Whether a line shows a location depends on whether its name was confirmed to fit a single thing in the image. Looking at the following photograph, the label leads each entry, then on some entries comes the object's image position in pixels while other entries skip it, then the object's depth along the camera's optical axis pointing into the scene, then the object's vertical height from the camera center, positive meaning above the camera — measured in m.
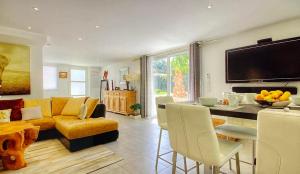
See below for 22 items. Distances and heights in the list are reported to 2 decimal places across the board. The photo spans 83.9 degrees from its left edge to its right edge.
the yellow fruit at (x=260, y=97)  1.49 -0.10
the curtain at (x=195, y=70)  4.46 +0.43
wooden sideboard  6.58 -0.59
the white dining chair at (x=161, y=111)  2.18 -0.33
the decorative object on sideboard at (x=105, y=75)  8.95 +0.64
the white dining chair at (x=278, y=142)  0.77 -0.28
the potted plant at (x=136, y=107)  6.00 -0.74
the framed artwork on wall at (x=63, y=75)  8.31 +0.61
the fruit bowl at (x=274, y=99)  1.36 -0.12
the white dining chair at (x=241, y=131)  1.65 -0.48
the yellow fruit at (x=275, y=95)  1.42 -0.08
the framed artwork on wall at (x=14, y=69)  3.80 +0.44
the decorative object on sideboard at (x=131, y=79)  6.57 +0.28
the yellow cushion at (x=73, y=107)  3.92 -0.48
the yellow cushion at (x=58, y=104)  4.12 -0.43
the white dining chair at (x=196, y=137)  1.12 -0.37
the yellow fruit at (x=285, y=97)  1.38 -0.10
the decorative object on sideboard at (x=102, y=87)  9.29 -0.01
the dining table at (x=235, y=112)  1.11 -0.19
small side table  2.17 -0.78
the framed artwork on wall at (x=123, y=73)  7.49 +0.61
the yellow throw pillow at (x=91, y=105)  3.71 -0.41
